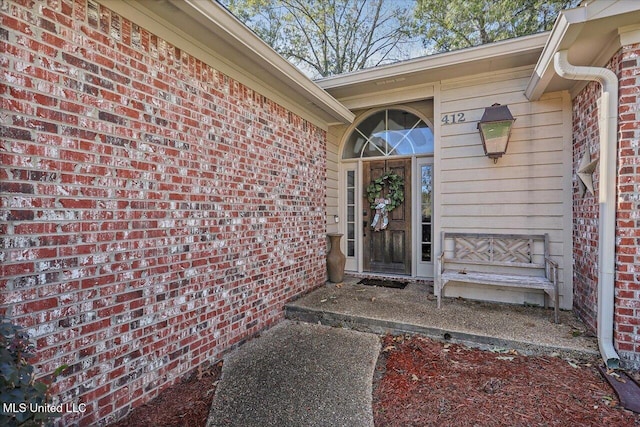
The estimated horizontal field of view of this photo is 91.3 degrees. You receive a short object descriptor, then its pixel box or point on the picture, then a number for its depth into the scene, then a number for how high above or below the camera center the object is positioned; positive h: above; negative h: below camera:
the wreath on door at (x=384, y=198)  4.91 +0.18
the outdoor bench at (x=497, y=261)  3.43 -0.66
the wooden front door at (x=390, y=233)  4.89 -0.42
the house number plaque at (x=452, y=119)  4.07 +1.16
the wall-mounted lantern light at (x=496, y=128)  3.63 +0.92
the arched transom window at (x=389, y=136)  4.78 +1.13
